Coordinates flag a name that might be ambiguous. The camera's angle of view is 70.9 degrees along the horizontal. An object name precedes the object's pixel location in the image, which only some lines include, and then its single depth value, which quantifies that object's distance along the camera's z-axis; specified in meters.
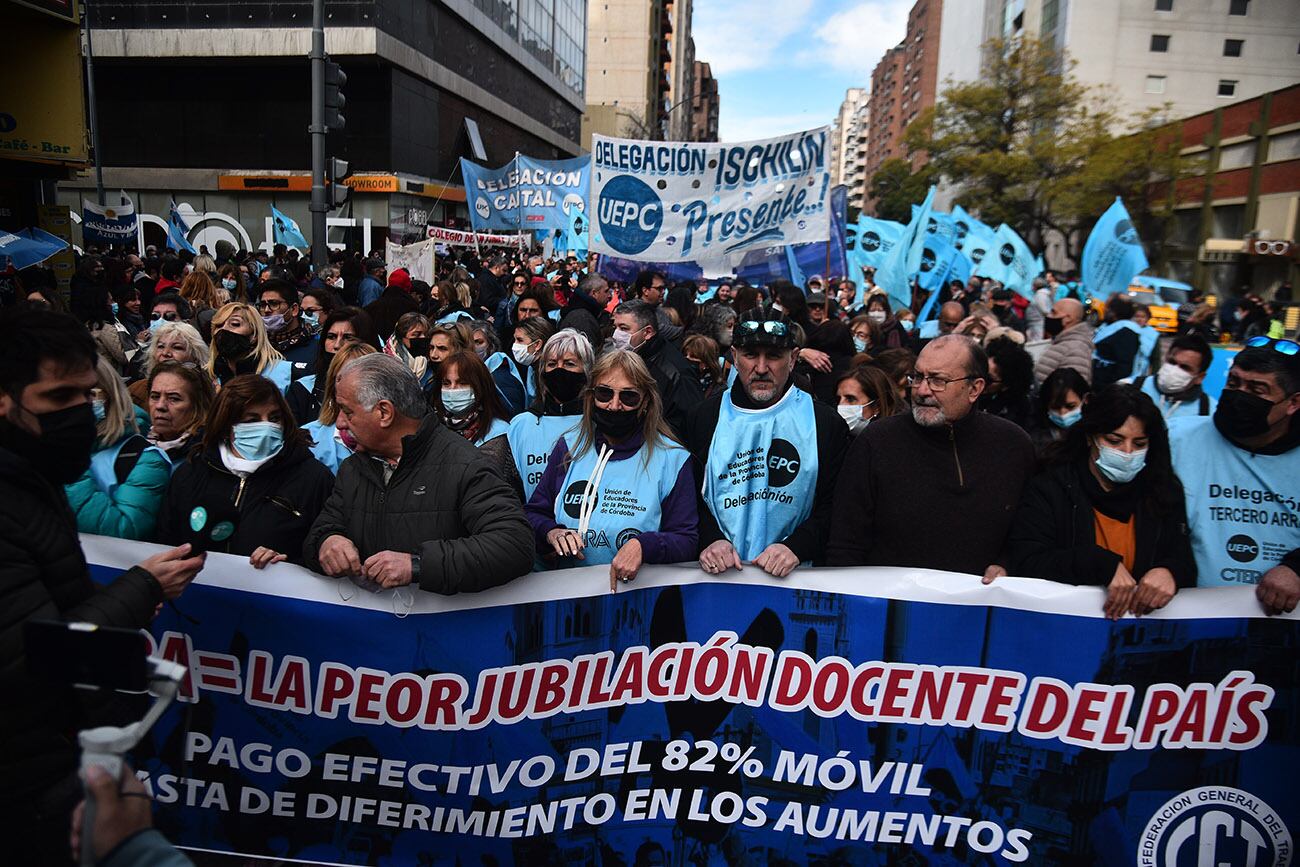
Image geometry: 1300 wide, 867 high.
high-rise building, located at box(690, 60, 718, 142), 156.71
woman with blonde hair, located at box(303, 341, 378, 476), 4.35
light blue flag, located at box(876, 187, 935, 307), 12.69
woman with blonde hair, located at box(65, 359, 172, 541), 3.31
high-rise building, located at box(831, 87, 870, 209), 183.88
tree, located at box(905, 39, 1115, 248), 44.72
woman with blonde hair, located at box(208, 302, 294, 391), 5.12
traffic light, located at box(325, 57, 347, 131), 11.11
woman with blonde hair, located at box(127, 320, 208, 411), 4.91
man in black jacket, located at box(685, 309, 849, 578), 3.58
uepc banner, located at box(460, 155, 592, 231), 13.90
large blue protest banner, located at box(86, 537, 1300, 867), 2.95
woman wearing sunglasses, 3.41
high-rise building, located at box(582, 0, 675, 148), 88.19
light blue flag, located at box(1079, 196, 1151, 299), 11.20
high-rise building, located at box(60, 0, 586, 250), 31.16
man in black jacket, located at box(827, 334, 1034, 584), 3.29
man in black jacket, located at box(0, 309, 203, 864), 1.89
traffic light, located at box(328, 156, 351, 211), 11.85
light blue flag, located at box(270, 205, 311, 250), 16.08
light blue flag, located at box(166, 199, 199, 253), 15.12
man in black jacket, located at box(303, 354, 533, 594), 2.89
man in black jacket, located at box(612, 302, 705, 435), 5.27
